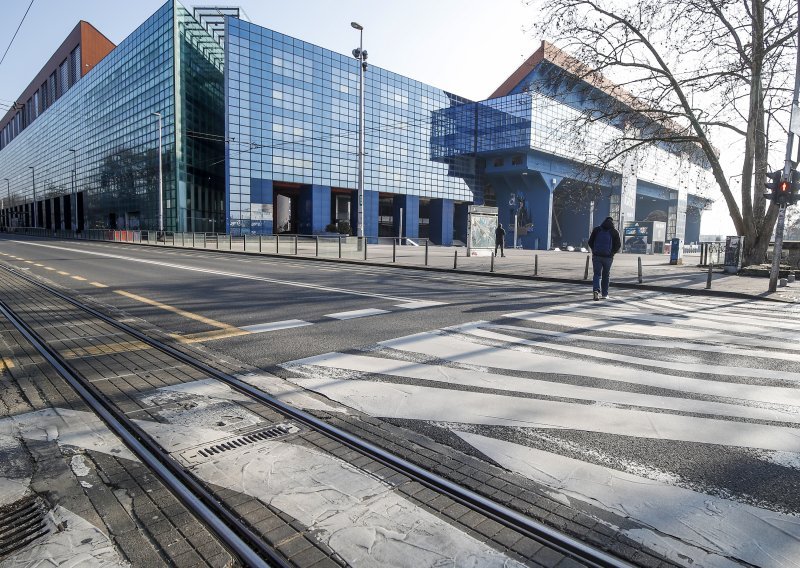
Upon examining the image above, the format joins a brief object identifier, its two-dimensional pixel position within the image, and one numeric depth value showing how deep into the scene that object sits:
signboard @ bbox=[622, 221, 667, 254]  47.19
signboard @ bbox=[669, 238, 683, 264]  28.01
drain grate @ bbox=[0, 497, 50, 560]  2.29
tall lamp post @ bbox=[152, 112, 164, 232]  43.81
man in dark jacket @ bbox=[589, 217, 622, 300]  11.40
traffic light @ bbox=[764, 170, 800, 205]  13.82
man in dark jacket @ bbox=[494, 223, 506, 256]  28.77
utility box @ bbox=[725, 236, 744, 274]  20.30
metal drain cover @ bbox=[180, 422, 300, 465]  3.15
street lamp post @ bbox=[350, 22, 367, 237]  26.40
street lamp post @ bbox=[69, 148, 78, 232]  67.40
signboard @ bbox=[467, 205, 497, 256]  28.73
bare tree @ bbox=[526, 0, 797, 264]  20.09
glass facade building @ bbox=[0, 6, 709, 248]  51.50
